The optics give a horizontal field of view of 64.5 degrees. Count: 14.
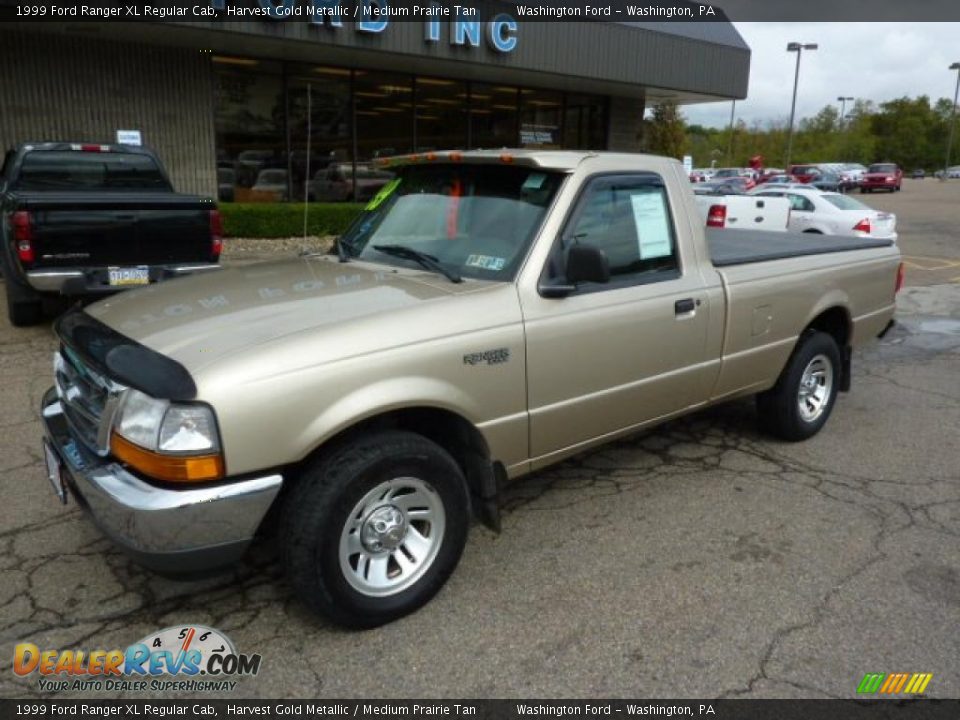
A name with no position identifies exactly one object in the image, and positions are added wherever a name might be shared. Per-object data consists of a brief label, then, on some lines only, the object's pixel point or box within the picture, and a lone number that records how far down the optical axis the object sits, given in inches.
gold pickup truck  99.9
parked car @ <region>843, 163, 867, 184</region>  1927.9
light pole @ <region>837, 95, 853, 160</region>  3533.5
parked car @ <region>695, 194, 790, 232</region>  576.1
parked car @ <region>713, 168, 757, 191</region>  1525.3
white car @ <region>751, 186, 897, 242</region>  580.4
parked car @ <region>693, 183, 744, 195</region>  1285.4
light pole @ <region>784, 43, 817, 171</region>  2090.3
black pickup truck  259.9
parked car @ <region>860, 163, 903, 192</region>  1836.9
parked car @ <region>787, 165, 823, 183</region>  1668.3
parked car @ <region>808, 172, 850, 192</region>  1558.8
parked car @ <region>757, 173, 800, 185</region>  1546.5
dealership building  495.5
